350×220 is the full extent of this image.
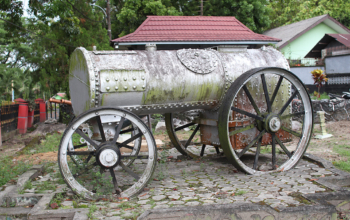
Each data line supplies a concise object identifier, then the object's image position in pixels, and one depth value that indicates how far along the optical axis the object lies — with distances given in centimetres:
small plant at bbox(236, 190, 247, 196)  392
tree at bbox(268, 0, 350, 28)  2708
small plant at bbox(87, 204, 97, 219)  329
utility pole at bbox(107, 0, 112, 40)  1645
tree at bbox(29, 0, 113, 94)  1398
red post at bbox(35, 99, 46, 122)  1547
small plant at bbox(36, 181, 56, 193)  427
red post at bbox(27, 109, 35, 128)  1344
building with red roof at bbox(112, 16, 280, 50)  1274
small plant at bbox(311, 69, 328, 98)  1227
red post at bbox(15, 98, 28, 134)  1204
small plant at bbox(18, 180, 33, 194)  434
